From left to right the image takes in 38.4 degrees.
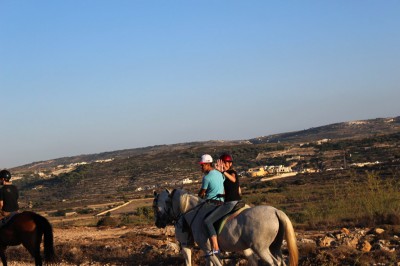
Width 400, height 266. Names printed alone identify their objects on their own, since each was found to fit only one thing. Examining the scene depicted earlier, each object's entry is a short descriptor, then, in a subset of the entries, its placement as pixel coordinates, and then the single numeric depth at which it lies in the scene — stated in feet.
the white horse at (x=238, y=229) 33.37
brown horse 44.91
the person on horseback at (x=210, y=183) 37.29
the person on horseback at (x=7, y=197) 45.78
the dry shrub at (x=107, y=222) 98.67
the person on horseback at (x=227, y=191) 35.19
